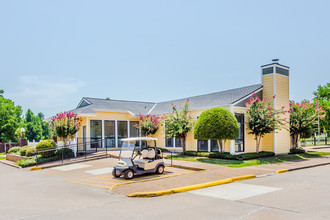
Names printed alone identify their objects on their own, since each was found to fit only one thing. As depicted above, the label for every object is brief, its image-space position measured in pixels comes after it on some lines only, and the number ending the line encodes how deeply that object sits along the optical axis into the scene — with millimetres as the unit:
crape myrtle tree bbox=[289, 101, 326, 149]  20688
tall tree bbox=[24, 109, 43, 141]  64250
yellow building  18688
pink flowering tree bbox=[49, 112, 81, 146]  19359
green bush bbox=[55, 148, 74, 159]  18802
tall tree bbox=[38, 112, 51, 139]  78562
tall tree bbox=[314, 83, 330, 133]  43531
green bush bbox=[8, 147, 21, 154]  23461
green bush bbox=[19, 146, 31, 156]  20114
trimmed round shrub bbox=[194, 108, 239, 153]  16109
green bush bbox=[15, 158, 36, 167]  16969
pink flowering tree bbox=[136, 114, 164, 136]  22103
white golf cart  11445
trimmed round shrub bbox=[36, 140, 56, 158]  18266
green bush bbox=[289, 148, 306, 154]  20612
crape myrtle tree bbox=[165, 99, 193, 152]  19078
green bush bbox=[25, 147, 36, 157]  19359
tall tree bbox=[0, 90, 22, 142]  43281
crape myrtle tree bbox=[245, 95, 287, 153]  17688
